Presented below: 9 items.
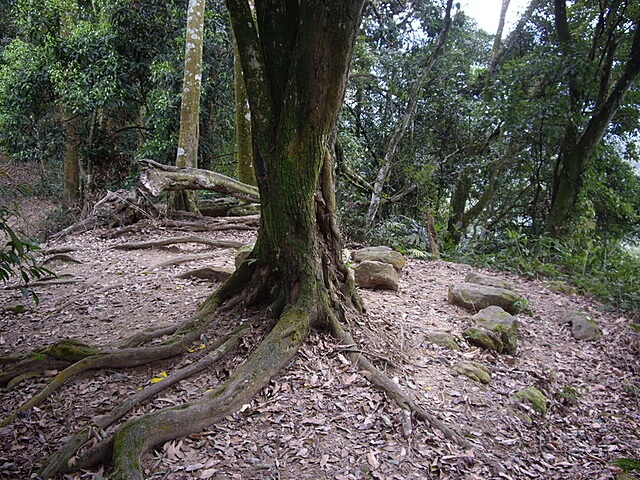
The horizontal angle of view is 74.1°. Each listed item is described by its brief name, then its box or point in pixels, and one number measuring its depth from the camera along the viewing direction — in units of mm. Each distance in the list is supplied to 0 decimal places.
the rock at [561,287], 6641
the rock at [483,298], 5239
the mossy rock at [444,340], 4223
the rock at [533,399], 3612
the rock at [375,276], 5562
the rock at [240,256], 5164
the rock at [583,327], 5195
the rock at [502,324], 4473
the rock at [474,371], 3770
